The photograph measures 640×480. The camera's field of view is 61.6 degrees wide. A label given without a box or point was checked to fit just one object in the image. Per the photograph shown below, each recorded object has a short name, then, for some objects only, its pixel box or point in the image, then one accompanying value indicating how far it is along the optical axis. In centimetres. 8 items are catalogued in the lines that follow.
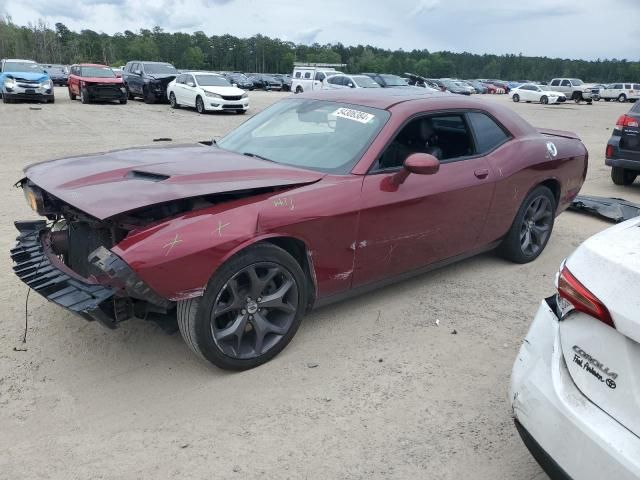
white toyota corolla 166
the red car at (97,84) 2041
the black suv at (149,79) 2184
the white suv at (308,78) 3155
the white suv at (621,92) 4672
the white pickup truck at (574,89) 4138
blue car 1916
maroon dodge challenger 274
